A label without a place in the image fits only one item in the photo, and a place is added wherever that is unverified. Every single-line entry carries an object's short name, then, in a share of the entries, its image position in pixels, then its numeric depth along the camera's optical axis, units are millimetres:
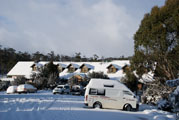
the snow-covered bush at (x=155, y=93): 19750
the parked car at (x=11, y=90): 30000
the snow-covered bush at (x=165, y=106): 17850
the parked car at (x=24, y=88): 30108
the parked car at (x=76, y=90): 32188
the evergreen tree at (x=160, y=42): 19906
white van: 16062
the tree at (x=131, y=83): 33500
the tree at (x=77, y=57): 81625
